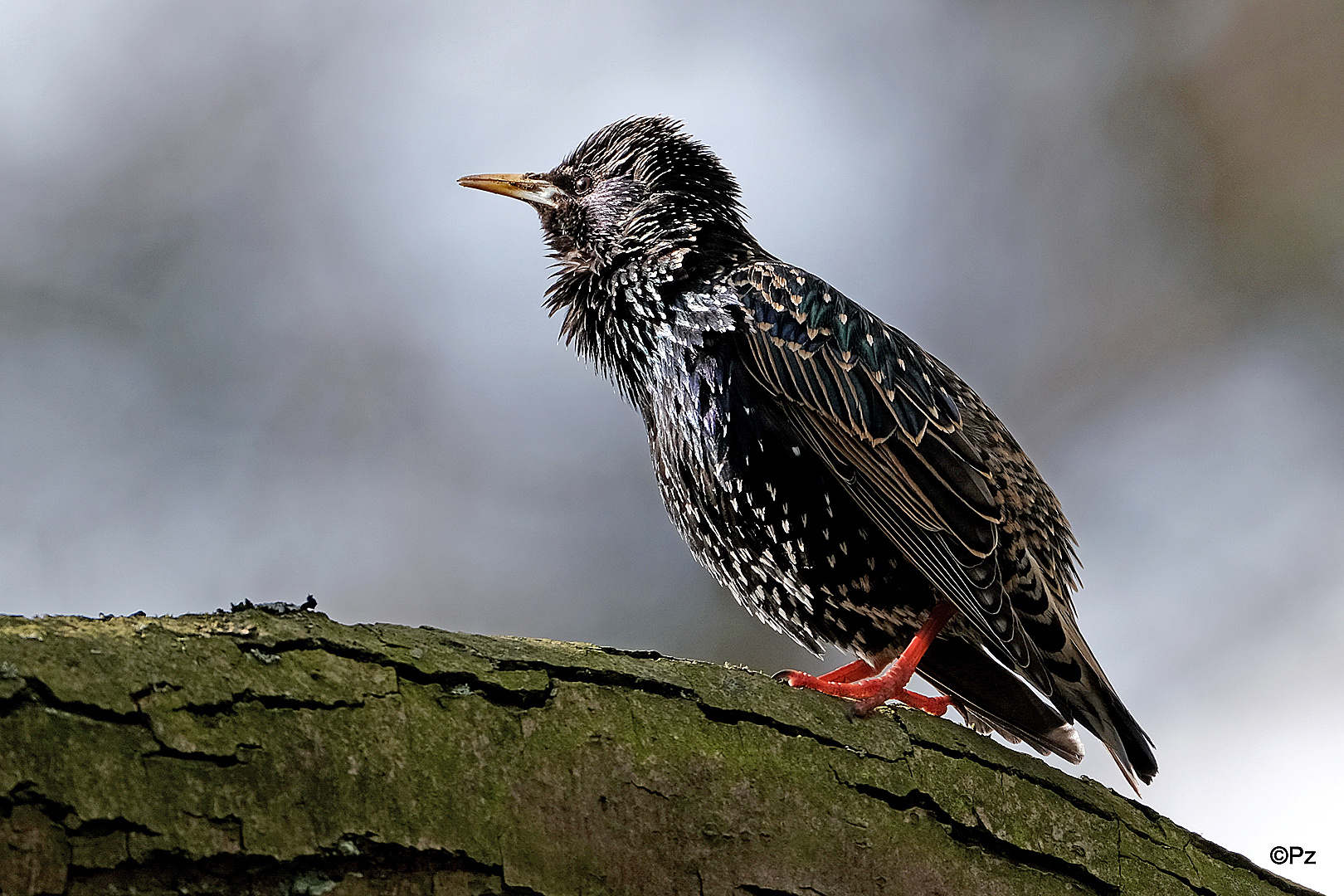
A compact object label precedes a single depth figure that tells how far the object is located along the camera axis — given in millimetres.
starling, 6569
